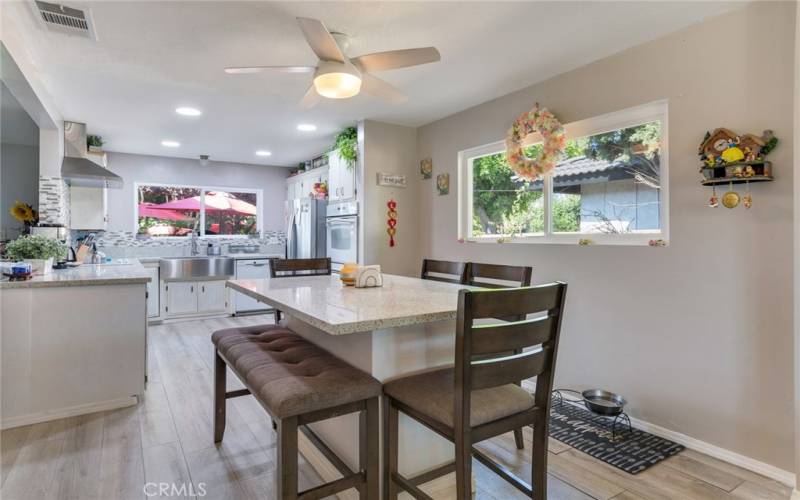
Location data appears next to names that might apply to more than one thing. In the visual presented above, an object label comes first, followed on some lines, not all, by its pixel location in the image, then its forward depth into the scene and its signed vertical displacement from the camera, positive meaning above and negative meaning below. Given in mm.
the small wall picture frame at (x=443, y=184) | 4039 +642
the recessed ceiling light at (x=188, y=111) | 3830 +1288
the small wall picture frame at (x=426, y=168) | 4258 +842
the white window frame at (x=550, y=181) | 2473 +554
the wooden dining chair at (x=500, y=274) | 2086 -141
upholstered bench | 1312 -497
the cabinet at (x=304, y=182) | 5648 +982
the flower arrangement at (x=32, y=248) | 2828 -6
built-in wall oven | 4285 +173
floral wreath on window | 2955 +794
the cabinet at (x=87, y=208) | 4559 +448
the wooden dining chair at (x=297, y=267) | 2635 -127
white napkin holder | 2076 -148
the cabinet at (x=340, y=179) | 4363 +763
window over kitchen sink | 5993 +580
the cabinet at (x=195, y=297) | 5445 -681
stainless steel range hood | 3857 +787
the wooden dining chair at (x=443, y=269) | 2466 -129
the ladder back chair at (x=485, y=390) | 1225 -504
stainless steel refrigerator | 5078 +234
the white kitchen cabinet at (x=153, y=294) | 5293 -602
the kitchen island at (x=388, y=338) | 1414 -365
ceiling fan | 1991 +949
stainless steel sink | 5379 -274
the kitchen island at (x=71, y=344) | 2500 -630
